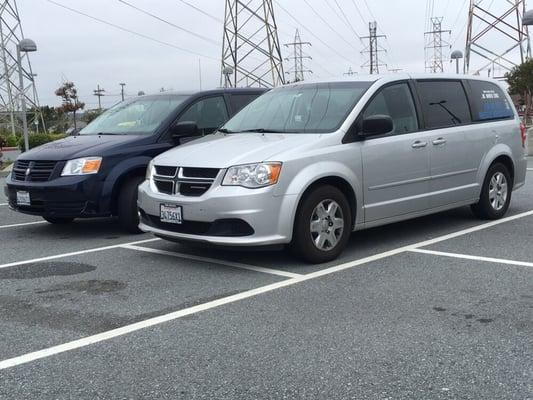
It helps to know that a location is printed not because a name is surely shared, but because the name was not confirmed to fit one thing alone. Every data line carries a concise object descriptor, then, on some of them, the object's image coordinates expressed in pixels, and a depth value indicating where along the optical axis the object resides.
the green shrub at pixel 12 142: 27.59
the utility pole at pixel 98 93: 80.16
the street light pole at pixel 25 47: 19.80
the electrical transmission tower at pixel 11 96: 38.50
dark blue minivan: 7.45
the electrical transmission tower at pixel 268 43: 43.22
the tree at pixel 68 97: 50.50
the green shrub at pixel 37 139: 25.11
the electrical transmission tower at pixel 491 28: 47.69
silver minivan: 5.70
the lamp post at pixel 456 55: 29.80
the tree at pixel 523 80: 40.97
